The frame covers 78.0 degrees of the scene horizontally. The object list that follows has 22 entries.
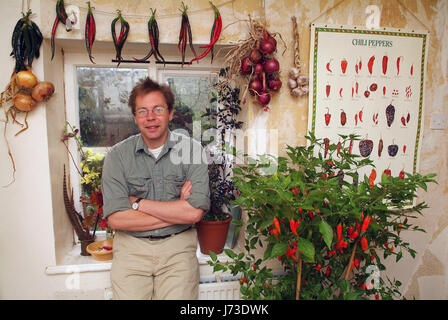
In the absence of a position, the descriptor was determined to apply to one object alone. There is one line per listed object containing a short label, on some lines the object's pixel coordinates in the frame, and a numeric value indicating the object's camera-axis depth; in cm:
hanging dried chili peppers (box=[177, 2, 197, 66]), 150
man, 141
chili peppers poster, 163
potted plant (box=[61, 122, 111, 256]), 166
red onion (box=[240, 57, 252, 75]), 149
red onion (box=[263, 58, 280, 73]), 147
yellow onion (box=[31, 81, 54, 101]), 143
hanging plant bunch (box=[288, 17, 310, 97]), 157
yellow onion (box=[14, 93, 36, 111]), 142
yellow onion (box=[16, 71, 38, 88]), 139
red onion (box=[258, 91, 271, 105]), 150
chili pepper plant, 99
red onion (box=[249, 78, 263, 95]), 150
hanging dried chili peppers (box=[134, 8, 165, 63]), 148
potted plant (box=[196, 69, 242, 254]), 167
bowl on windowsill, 163
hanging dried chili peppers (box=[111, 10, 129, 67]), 147
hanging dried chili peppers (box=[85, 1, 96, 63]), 144
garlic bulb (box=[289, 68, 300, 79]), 156
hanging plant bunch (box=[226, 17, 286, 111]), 147
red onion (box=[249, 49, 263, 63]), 146
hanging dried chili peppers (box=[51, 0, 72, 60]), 142
